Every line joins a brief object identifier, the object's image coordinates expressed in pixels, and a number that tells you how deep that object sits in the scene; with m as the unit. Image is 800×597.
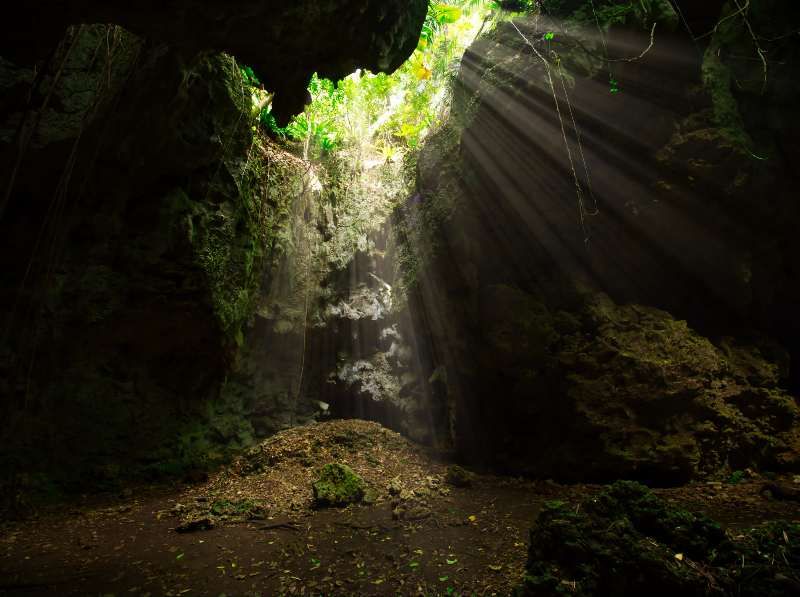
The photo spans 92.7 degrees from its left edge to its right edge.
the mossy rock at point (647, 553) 1.91
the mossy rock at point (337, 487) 4.50
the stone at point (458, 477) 5.03
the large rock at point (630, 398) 4.75
